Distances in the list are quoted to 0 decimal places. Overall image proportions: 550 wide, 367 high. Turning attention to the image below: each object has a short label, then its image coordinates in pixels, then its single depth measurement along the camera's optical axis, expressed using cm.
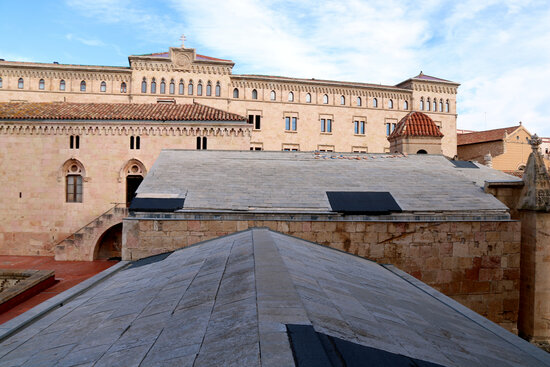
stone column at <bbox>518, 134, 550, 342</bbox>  1134
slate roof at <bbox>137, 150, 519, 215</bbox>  1152
